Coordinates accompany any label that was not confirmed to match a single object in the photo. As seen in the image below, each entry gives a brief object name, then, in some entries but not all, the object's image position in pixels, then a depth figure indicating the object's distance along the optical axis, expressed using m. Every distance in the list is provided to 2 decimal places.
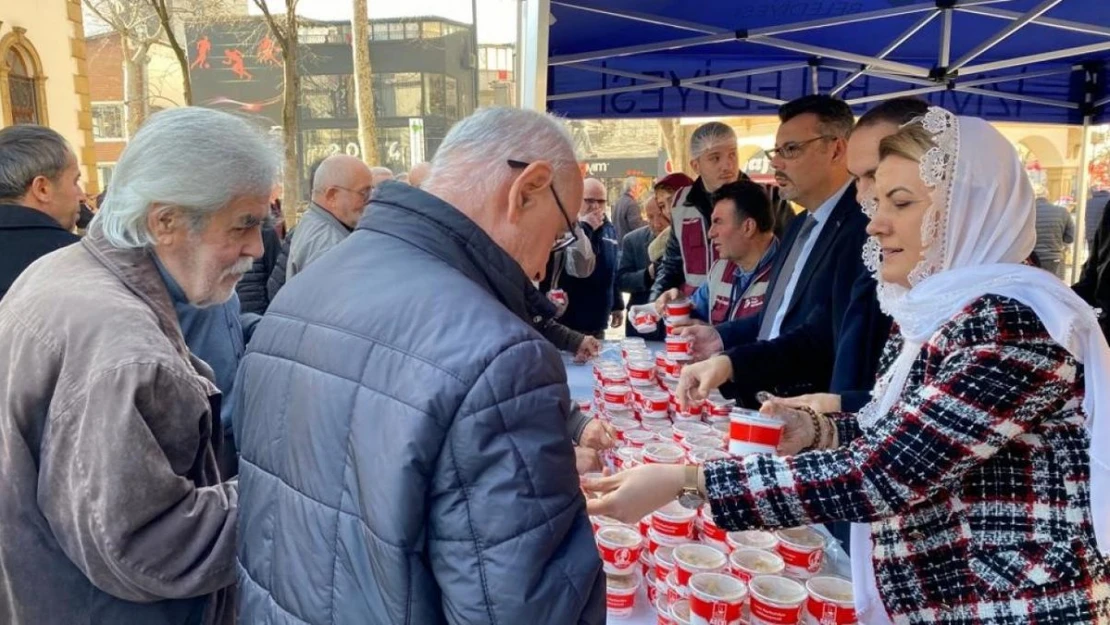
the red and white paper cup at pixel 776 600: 1.30
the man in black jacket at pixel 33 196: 2.71
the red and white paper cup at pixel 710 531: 1.62
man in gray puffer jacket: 0.85
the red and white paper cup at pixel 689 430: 2.06
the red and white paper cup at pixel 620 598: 1.49
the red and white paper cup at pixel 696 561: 1.42
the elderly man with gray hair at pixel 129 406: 1.23
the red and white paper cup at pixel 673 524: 1.62
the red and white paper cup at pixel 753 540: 1.56
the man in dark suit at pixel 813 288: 2.12
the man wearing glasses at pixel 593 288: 5.09
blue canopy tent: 4.08
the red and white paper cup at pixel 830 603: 1.36
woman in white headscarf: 1.16
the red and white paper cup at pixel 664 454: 1.94
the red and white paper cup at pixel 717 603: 1.30
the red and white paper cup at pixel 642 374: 2.66
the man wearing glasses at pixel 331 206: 3.98
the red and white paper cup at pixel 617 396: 2.56
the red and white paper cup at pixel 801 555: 1.52
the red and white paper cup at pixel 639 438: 2.14
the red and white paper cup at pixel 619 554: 1.52
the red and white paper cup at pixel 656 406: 2.45
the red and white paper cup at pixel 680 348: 2.64
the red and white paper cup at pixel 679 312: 2.79
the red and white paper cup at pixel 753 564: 1.46
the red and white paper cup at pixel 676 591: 1.40
